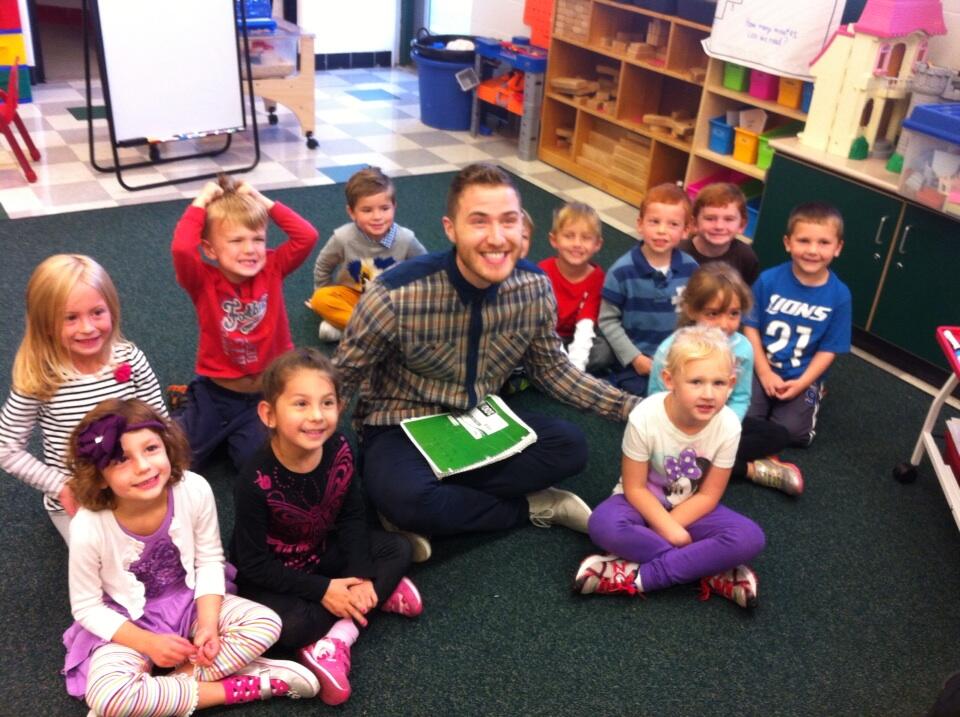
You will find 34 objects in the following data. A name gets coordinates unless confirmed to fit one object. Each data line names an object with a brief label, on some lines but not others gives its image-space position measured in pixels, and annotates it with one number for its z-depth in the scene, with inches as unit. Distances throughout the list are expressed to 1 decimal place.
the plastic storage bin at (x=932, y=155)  118.0
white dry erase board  160.9
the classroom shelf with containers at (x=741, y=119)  155.3
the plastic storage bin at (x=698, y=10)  165.9
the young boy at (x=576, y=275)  113.9
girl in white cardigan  65.2
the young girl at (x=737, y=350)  96.3
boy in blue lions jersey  108.4
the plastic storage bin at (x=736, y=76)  161.5
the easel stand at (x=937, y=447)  93.0
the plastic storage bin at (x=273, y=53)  192.2
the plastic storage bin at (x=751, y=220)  163.8
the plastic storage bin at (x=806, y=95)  150.9
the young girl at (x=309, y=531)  71.5
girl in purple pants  82.0
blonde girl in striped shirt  75.5
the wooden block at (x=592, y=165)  196.5
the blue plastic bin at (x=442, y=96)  218.8
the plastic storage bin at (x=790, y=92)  152.6
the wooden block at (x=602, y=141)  196.5
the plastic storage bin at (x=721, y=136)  165.9
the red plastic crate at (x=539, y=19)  205.8
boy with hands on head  91.5
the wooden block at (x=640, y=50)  179.0
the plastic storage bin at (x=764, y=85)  157.9
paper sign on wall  143.1
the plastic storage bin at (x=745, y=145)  161.3
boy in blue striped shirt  110.6
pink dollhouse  130.8
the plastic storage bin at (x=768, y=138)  158.6
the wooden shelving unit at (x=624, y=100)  175.6
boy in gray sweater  117.5
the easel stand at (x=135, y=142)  158.6
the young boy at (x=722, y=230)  114.2
